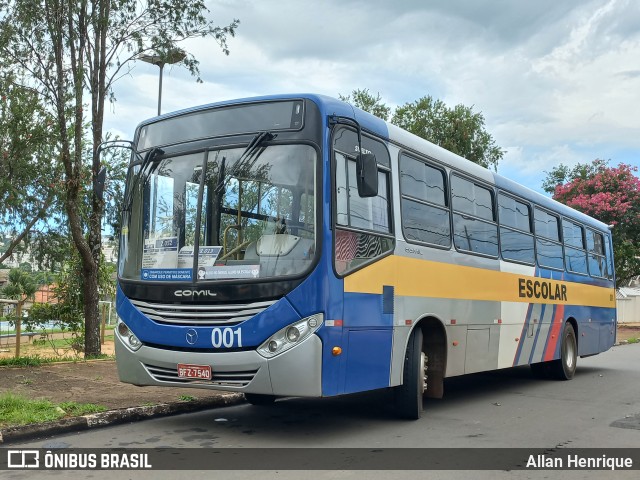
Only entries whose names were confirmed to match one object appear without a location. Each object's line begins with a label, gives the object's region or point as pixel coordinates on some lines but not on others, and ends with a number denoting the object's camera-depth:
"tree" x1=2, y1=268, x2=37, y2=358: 33.06
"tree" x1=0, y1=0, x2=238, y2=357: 12.41
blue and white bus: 6.70
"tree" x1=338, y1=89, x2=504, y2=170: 29.33
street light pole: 13.34
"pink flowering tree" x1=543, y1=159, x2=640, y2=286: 31.72
